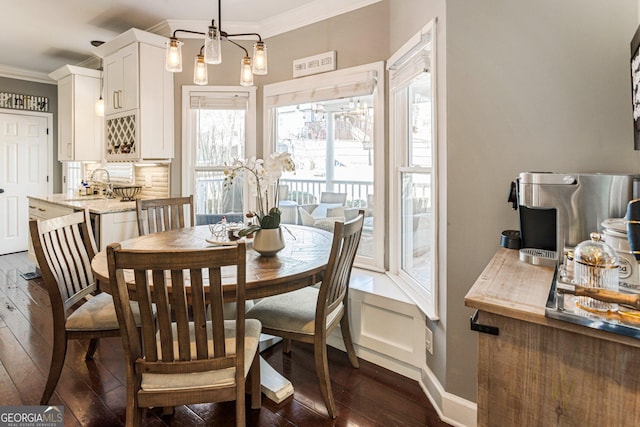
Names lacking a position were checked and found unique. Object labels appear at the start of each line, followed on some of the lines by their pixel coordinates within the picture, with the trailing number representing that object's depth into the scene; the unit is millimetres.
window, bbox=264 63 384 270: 2861
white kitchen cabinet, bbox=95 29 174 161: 3561
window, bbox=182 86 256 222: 3662
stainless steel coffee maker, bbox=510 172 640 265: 1294
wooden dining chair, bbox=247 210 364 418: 1802
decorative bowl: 4203
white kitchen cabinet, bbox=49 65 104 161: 4496
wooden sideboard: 880
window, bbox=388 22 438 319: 2010
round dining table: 1634
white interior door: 5355
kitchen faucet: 4520
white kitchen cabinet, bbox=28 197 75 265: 3855
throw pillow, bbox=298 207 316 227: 3431
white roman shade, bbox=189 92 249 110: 3643
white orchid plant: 1974
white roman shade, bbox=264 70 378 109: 2822
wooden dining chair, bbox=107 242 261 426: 1247
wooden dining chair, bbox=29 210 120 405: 1837
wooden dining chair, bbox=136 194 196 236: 2857
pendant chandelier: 2066
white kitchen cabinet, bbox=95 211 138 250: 3469
